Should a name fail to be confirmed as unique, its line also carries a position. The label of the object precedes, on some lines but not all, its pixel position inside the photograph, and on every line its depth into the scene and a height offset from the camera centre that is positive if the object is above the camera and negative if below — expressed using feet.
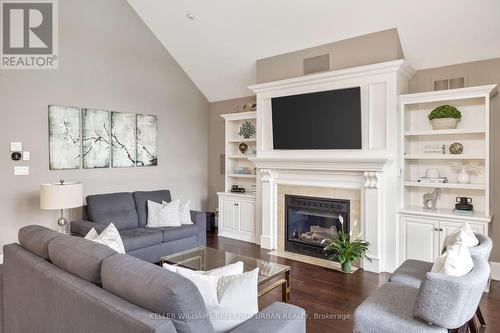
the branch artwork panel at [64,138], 14.96 +1.28
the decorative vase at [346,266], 13.17 -4.18
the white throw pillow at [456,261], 6.57 -2.04
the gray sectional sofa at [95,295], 4.41 -2.03
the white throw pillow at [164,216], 15.29 -2.44
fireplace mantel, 13.24 +0.20
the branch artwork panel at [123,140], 17.31 +1.35
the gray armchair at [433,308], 6.05 -2.86
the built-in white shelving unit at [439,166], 12.09 -0.14
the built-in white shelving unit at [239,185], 18.58 -1.54
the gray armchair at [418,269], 7.89 -3.05
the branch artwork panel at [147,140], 18.45 +1.40
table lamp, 12.50 -1.23
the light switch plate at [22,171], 13.97 -0.26
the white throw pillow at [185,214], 15.76 -2.43
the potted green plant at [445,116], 12.71 +1.82
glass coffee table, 9.66 -3.33
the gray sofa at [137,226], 13.39 -2.79
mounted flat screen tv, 14.03 +2.00
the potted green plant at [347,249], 13.12 -3.50
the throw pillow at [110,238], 8.40 -1.97
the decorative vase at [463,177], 12.69 -0.57
